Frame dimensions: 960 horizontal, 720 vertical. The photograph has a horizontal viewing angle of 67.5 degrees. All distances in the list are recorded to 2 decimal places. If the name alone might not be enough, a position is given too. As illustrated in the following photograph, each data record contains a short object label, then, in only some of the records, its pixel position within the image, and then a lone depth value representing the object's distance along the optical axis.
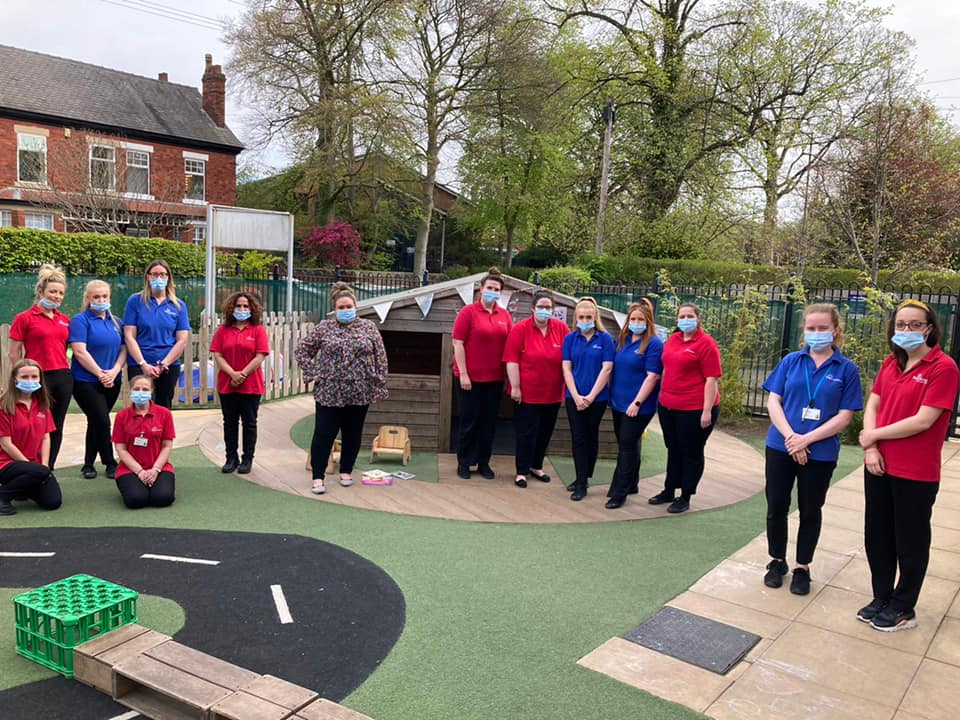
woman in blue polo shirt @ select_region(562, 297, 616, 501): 5.88
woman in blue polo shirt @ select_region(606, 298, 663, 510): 5.64
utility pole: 19.26
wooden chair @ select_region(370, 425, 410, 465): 6.81
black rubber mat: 3.40
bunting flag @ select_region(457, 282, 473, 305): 7.22
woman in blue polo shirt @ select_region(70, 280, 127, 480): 5.73
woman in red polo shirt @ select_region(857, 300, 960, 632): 3.55
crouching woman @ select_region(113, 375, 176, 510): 5.30
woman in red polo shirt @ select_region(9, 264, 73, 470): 5.49
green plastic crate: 3.05
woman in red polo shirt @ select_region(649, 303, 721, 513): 5.31
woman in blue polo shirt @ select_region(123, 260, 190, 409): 6.00
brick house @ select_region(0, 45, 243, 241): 21.66
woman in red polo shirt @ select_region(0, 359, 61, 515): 5.03
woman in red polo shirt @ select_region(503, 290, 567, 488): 6.07
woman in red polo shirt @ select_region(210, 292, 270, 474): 6.14
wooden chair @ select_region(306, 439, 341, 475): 6.50
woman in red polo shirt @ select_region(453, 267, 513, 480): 6.25
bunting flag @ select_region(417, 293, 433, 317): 7.20
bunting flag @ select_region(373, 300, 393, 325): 7.05
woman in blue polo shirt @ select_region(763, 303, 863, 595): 4.01
